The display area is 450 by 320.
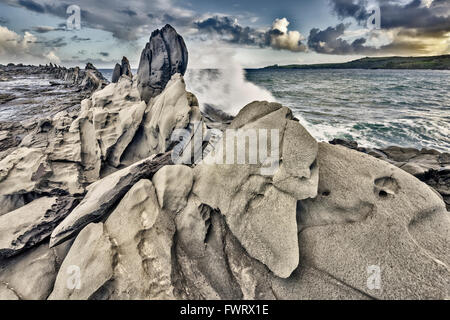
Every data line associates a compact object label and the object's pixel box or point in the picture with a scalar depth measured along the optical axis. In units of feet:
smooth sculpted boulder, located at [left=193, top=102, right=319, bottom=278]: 14.33
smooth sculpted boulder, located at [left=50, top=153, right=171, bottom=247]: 15.62
